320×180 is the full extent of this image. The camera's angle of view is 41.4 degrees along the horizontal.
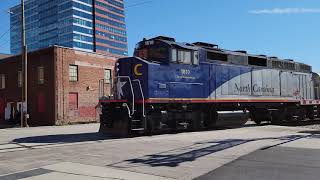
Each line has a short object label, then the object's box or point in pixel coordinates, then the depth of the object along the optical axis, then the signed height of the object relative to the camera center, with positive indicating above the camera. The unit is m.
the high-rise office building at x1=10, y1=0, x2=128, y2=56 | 59.41 +15.81
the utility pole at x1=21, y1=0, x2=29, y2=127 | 30.06 +0.59
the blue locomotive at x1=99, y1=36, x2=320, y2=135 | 17.97 +0.46
